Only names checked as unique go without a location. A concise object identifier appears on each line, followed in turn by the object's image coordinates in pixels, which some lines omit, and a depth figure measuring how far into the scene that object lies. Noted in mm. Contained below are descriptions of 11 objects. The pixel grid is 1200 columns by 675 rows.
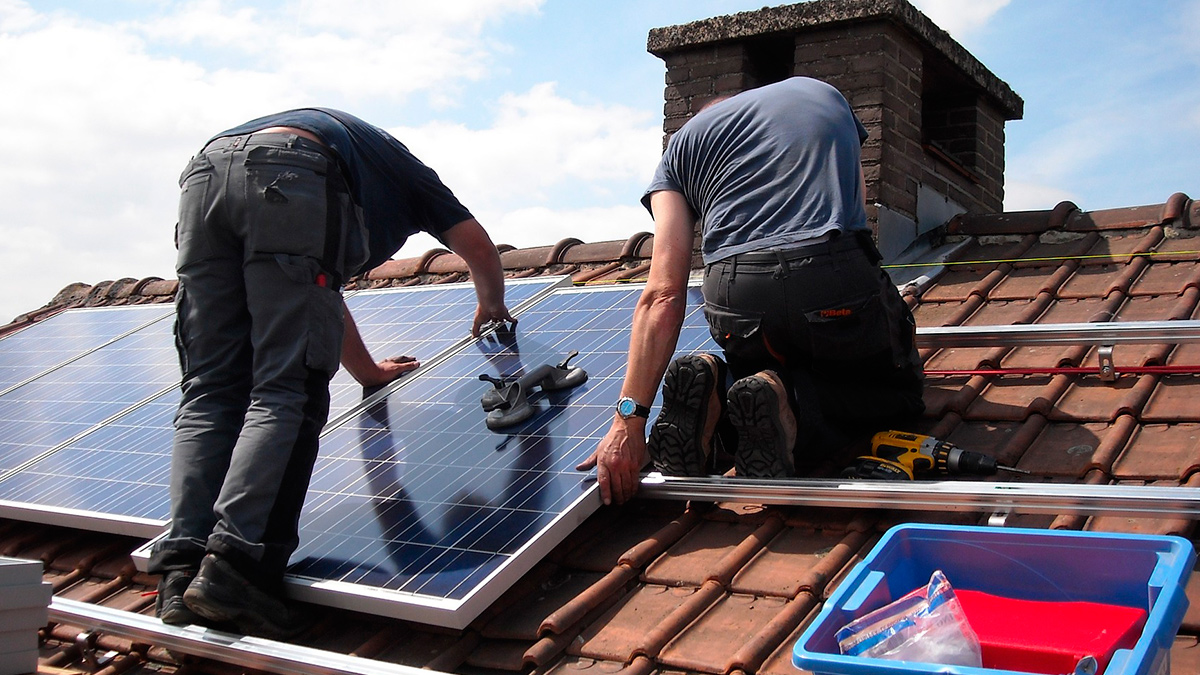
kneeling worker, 3336
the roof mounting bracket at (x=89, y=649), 3385
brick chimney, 5805
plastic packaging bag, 1920
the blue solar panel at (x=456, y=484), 3002
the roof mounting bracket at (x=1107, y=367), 3623
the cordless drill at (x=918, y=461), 3129
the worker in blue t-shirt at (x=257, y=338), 3143
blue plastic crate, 1890
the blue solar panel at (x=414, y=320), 4844
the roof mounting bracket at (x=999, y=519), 2684
